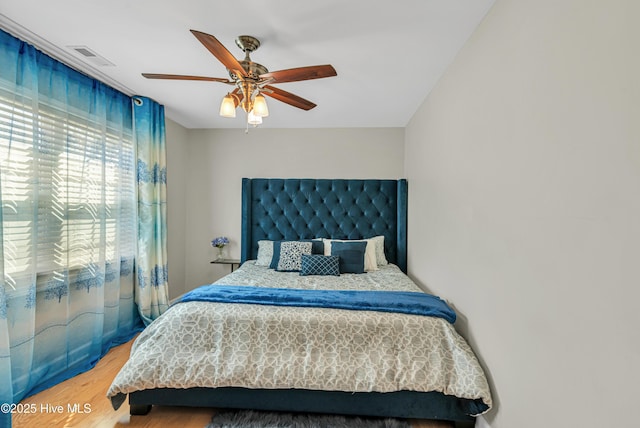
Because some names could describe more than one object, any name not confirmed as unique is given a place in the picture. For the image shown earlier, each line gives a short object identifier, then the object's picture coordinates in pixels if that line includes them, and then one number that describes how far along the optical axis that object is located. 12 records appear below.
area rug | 1.76
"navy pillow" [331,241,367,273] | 3.13
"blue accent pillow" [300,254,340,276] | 3.02
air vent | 2.09
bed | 1.71
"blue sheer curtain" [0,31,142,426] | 1.89
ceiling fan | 1.73
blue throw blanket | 1.91
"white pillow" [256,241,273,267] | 3.43
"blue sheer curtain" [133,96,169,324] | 3.03
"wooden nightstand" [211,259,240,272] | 3.73
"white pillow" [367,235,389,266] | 3.50
